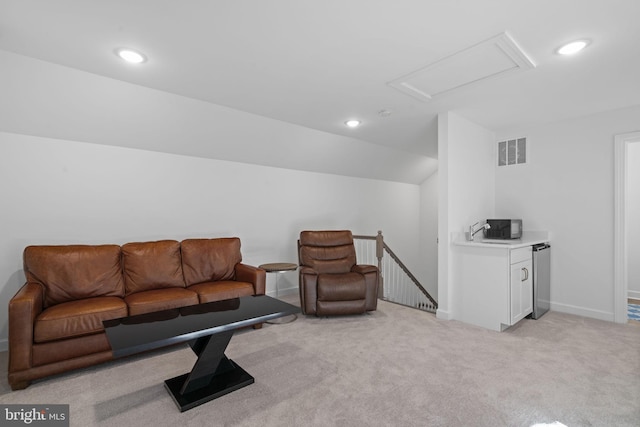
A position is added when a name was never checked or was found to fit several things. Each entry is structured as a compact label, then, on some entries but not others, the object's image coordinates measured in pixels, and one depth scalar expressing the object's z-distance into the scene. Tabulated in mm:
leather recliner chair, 3701
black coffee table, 1877
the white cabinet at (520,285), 3346
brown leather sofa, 2256
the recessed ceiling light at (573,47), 2274
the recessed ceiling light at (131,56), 2436
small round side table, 3661
